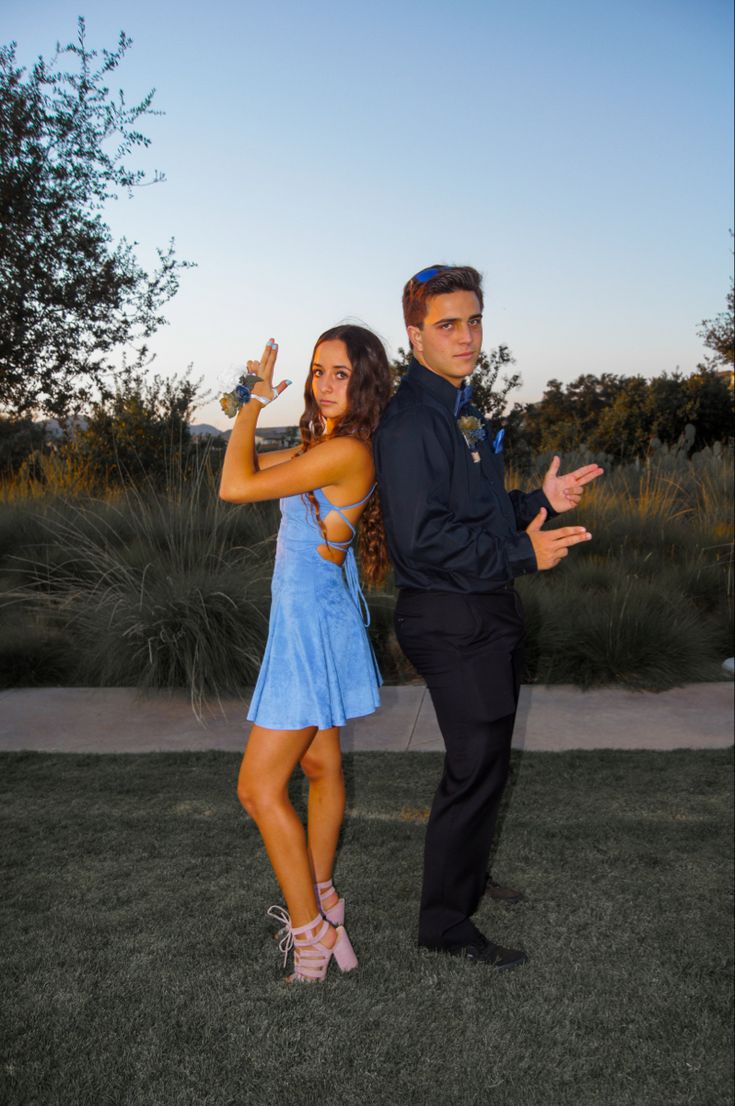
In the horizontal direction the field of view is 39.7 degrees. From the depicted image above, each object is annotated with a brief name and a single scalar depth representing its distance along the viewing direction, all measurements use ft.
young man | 9.25
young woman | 9.67
